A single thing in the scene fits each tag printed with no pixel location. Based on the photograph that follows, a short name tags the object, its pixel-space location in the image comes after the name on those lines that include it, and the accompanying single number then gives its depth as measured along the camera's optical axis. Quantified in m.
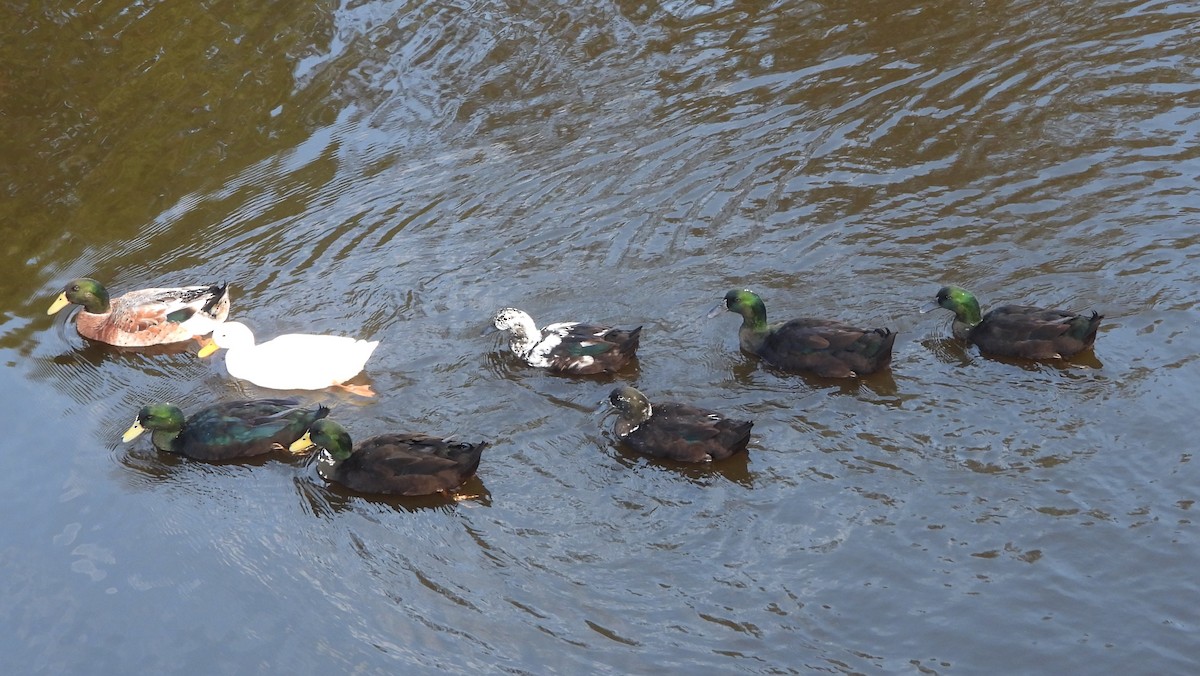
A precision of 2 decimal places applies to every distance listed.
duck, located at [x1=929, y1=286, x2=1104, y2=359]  16.98
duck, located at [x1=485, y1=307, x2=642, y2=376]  17.92
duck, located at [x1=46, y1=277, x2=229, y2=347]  19.87
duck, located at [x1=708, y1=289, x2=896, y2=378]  17.12
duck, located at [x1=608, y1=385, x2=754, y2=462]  15.91
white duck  18.12
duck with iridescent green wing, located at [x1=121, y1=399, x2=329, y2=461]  17.17
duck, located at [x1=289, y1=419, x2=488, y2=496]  15.84
